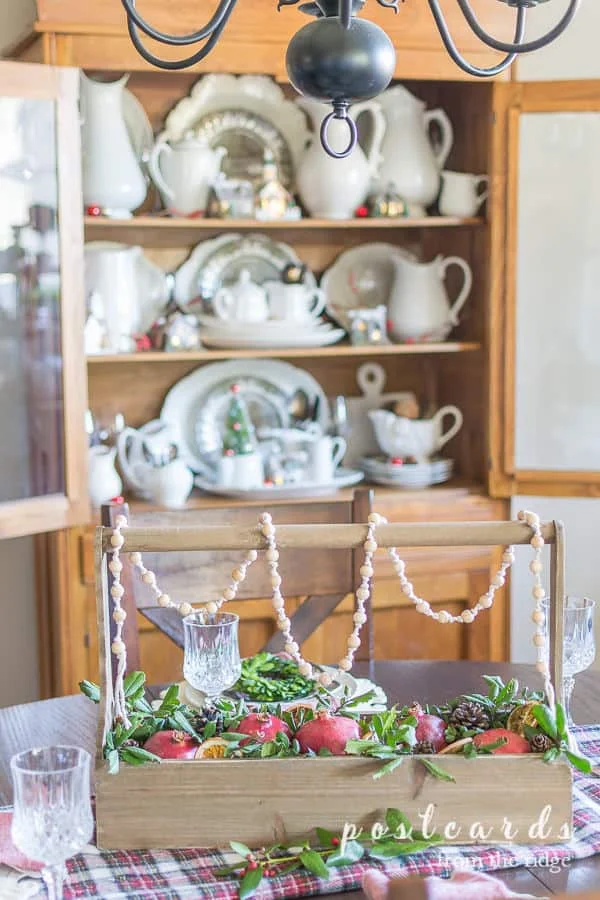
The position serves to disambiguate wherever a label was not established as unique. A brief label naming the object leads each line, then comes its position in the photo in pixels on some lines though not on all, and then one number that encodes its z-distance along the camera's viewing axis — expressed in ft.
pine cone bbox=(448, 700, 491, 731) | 4.30
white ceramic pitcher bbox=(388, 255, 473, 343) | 9.98
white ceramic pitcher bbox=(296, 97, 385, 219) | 9.60
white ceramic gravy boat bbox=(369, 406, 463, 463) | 10.02
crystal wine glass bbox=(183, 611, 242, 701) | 4.83
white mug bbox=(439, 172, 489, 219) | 9.77
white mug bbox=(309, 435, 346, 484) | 9.75
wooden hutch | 8.66
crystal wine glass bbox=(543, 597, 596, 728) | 4.96
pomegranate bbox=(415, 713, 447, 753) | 4.23
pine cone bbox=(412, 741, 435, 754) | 4.14
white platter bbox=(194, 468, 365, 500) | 9.41
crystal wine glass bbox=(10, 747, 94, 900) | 3.60
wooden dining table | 5.26
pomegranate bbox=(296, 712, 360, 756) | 4.11
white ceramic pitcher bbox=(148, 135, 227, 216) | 9.44
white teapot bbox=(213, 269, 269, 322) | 9.71
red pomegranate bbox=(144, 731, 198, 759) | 4.14
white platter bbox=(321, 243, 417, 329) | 10.41
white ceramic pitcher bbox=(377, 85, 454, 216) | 9.92
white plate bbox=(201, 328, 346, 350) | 9.53
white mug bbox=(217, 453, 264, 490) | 9.54
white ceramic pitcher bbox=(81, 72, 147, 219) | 9.18
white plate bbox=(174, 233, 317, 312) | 10.01
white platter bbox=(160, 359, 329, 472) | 10.06
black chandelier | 3.96
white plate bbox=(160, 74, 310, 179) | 9.73
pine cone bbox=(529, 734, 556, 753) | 4.12
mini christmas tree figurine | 9.65
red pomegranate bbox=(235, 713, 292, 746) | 4.21
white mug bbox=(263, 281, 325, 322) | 9.82
